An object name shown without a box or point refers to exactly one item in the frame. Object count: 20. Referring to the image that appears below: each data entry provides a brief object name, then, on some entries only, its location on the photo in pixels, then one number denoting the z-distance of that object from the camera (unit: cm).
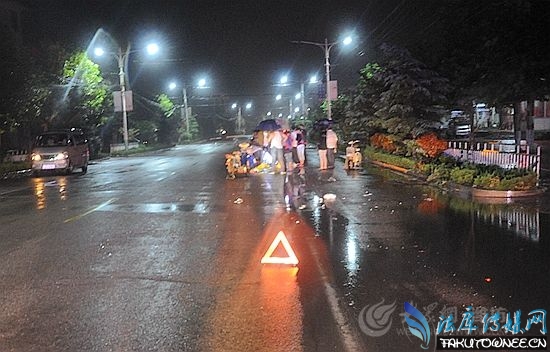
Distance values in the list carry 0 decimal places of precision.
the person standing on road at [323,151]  2675
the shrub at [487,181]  1644
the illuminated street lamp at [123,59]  4529
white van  2827
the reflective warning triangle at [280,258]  875
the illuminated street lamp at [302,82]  7550
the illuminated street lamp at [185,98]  7469
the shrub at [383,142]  2925
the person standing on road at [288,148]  2575
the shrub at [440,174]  1930
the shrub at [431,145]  2384
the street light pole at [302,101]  7801
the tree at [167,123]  6397
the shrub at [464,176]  1758
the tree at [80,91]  3834
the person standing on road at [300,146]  2775
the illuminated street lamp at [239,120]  12522
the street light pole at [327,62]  4331
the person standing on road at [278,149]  2509
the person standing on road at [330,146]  2685
